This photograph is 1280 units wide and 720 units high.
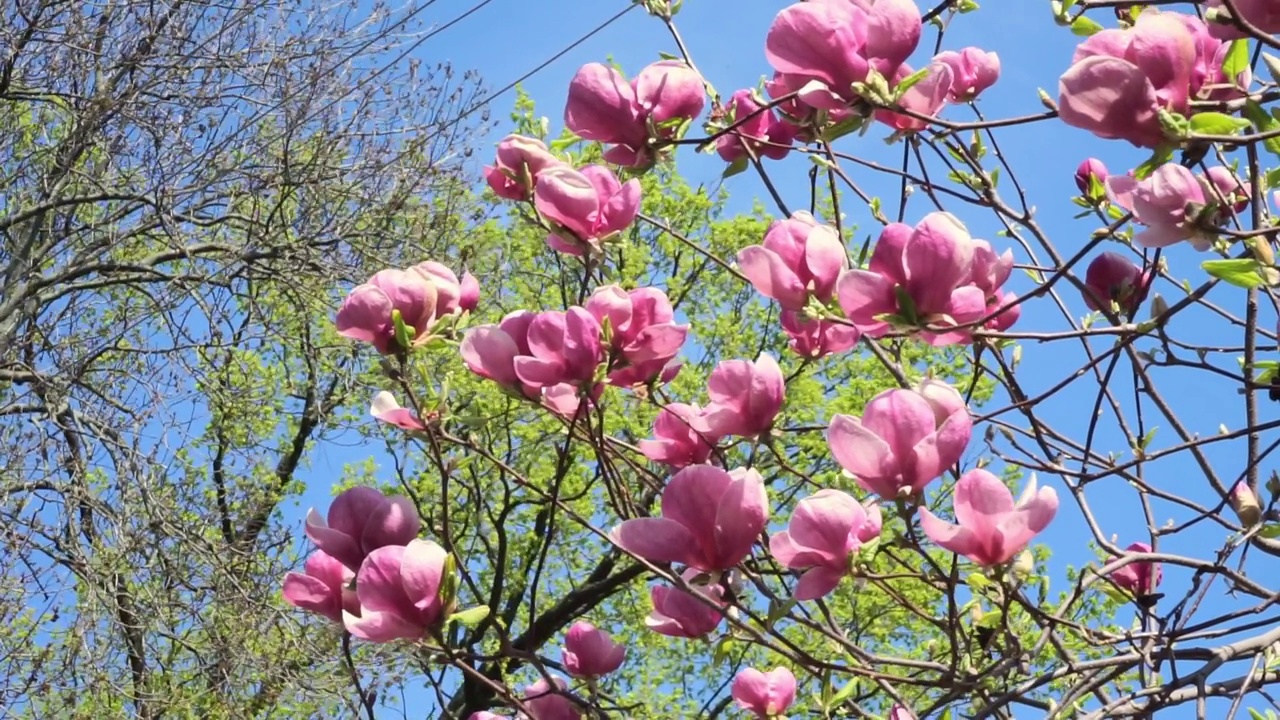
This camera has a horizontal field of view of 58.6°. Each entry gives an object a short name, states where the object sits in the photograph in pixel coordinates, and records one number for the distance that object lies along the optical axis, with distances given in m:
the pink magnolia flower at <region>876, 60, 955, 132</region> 1.08
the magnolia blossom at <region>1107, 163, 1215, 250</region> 0.92
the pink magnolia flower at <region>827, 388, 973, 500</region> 1.00
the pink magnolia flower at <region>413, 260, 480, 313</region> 1.45
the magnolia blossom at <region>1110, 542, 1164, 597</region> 1.35
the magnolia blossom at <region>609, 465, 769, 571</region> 1.06
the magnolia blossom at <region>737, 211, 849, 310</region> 1.20
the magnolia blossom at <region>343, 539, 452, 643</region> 1.11
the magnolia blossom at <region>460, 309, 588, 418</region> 1.31
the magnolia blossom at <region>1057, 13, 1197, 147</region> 0.86
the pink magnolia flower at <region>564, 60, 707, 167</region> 1.30
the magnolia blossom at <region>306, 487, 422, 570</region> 1.22
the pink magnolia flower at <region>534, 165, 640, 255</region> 1.34
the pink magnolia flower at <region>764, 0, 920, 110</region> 1.04
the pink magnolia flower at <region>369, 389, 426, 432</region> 1.41
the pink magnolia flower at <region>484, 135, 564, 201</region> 1.43
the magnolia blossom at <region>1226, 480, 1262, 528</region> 1.14
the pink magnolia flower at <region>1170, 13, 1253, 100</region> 0.96
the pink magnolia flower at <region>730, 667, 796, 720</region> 1.37
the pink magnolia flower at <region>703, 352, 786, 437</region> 1.26
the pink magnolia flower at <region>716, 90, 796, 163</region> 1.54
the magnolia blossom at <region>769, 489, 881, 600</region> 1.05
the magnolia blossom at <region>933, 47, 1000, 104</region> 1.60
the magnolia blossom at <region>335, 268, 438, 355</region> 1.36
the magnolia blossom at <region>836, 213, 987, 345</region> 1.02
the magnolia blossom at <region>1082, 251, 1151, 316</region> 1.41
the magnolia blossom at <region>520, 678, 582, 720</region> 1.32
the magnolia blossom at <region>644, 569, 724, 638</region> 1.31
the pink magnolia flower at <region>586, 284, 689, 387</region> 1.31
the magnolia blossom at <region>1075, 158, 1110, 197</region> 1.63
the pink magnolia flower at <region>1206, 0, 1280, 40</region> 0.84
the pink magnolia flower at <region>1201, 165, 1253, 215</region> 1.27
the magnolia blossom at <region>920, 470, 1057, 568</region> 1.00
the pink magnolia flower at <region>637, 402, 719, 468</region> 1.42
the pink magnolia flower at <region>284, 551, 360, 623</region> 1.22
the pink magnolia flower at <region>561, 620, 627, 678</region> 1.44
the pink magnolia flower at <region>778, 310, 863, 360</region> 1.45
